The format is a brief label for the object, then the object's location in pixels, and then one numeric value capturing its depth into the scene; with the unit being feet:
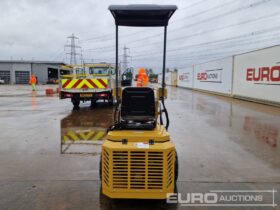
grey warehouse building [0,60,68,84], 159.12
